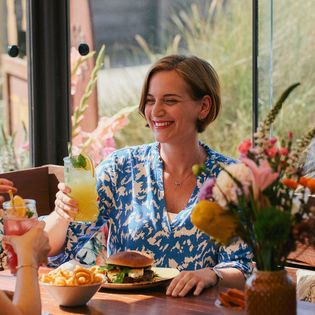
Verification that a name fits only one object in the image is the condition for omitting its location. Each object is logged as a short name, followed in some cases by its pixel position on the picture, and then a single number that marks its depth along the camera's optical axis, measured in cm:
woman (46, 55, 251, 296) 284
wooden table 221
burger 244
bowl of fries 224
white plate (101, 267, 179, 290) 239
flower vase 187
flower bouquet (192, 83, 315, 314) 181
